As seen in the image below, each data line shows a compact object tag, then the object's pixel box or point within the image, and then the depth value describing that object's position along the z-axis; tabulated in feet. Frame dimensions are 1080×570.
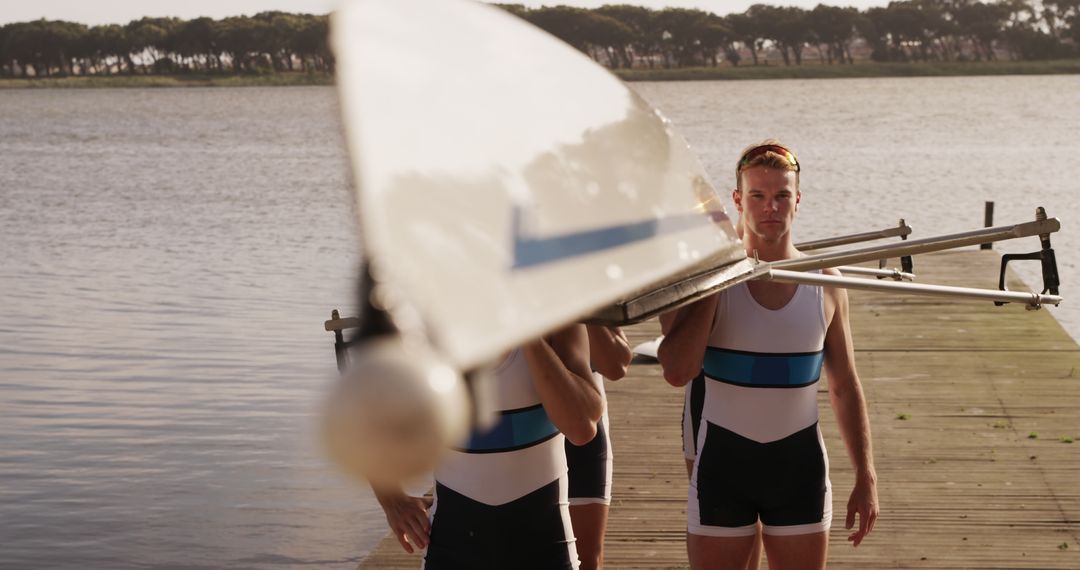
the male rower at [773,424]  15.51
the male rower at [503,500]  12.71
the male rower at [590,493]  17.65
